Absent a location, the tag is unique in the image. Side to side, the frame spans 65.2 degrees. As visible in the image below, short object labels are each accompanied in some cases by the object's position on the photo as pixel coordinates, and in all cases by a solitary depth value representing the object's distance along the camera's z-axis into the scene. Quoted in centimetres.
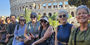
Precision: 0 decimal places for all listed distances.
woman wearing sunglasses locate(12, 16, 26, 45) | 228
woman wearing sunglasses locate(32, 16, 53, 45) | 165
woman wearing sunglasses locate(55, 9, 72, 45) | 145
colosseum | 2445
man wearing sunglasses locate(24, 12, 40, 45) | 203
